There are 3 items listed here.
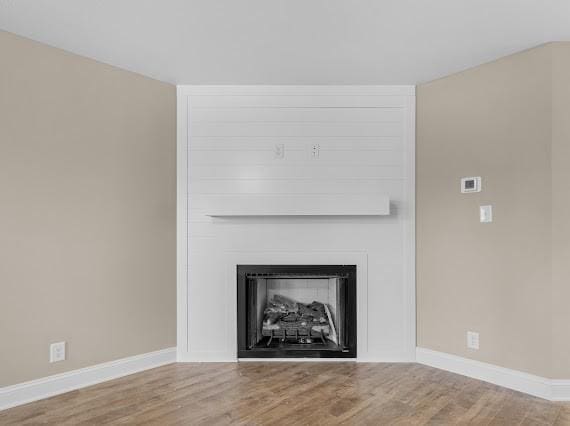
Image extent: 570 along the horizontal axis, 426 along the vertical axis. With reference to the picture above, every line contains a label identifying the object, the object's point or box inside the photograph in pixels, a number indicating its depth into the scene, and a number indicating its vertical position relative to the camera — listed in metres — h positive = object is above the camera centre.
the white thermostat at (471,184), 2.71 +0.27
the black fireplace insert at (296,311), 3.00 -0.76
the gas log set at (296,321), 3.15 -0.86
